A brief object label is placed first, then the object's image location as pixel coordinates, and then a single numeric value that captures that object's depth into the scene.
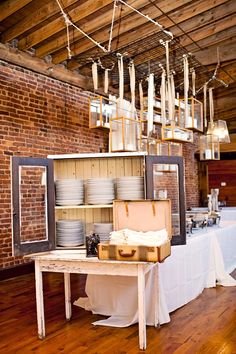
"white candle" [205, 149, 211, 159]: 6.60
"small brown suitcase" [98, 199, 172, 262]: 3.46
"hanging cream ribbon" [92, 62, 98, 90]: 4.78
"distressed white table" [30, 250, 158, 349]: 3.08
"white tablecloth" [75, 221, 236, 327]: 3.75
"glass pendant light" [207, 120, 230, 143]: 6.52
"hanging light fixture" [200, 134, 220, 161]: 6.55
